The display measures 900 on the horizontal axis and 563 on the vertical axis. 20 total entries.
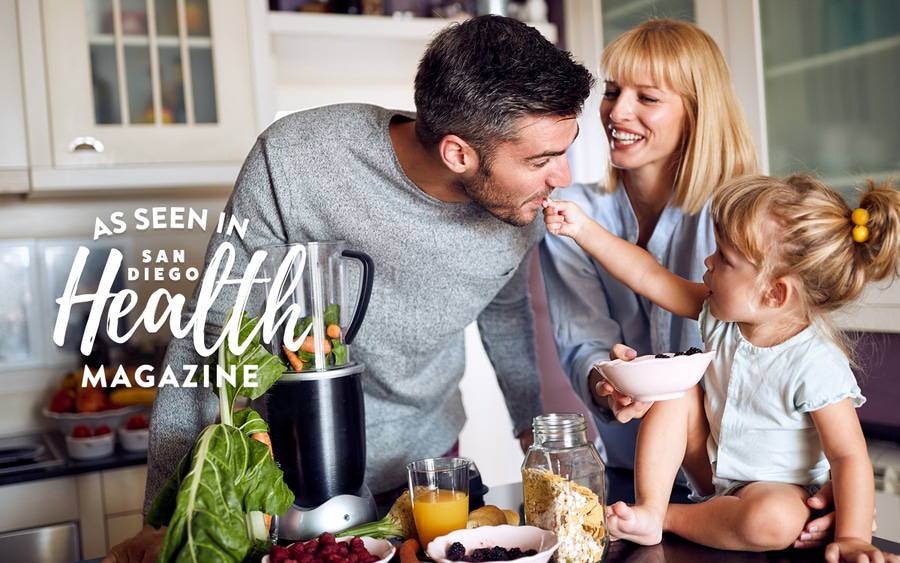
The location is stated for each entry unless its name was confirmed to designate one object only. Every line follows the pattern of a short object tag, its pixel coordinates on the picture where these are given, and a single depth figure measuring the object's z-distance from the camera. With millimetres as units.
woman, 1557
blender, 1204
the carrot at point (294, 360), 1220
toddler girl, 1119
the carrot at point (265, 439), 1143
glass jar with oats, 1063
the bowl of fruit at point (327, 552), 990
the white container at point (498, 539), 1034
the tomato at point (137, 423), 2535
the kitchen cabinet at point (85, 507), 2312
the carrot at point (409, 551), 1085
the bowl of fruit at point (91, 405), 2600
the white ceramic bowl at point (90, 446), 2424
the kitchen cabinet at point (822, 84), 2074
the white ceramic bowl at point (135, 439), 2490
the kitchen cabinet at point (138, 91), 2471
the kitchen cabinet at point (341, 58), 2719
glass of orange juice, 1106
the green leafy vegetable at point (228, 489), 981
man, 1423
